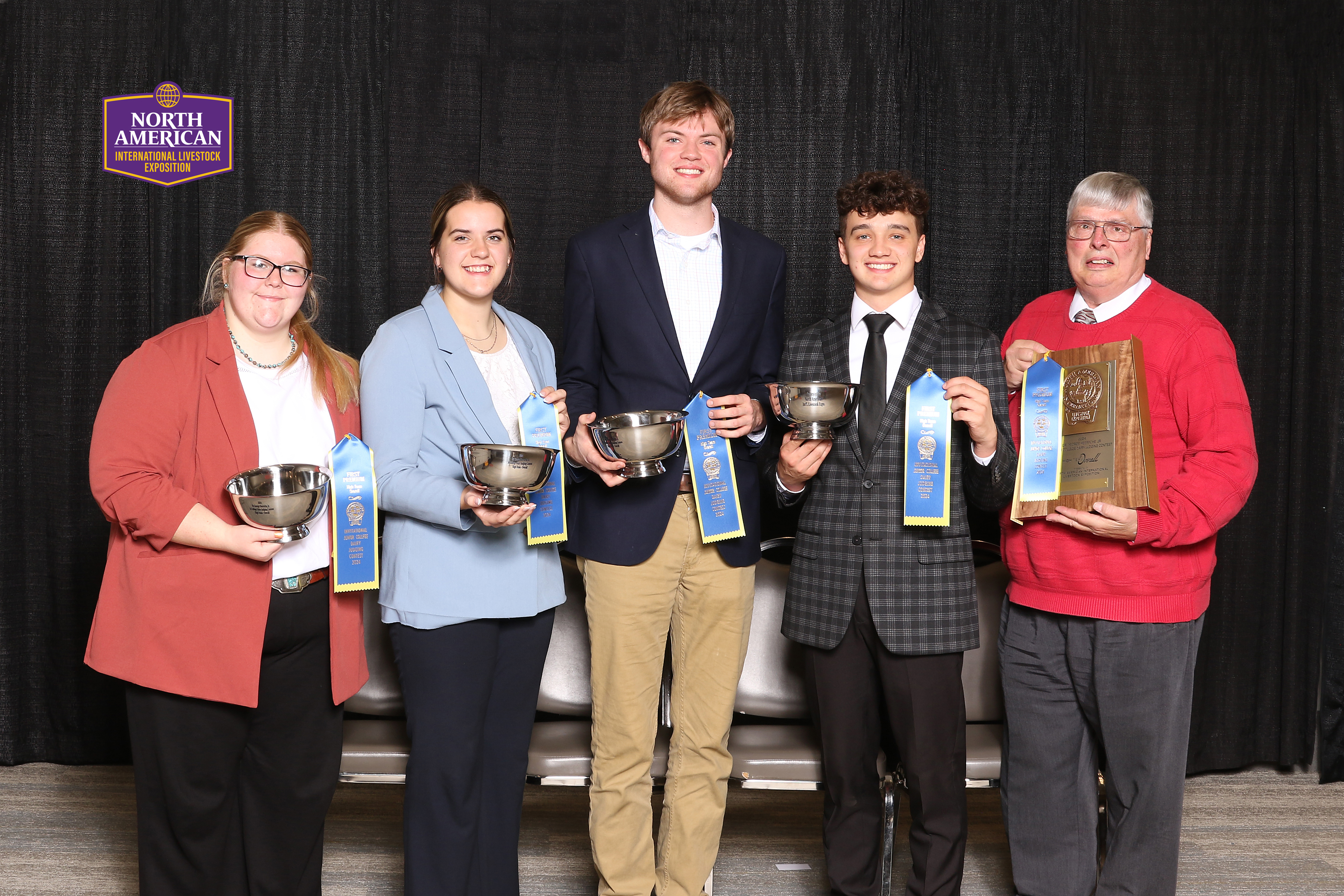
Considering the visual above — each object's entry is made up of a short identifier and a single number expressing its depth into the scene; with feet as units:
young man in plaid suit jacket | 7.25
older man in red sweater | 7.38
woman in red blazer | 6.18
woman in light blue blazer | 6.81
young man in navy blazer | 7.49
